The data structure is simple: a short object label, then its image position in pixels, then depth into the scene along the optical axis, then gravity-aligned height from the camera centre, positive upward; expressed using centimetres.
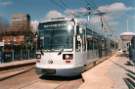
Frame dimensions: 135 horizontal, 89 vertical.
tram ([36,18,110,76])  1549 -18
